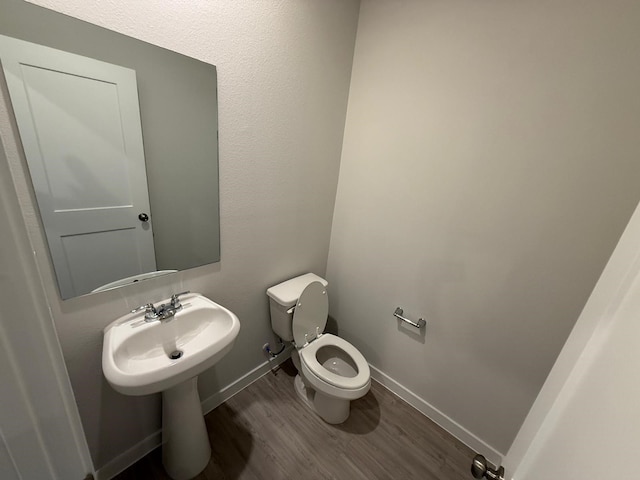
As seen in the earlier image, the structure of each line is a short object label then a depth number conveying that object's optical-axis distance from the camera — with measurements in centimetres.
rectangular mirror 72
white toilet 136
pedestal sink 84
